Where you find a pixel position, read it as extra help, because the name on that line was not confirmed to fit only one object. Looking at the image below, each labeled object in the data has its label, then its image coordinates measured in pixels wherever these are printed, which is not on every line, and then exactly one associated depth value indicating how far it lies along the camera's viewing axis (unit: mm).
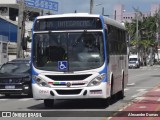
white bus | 17344
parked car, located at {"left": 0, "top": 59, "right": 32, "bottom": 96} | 23156
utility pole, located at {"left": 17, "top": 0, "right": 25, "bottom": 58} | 39531
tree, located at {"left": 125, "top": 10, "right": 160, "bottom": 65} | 114412
